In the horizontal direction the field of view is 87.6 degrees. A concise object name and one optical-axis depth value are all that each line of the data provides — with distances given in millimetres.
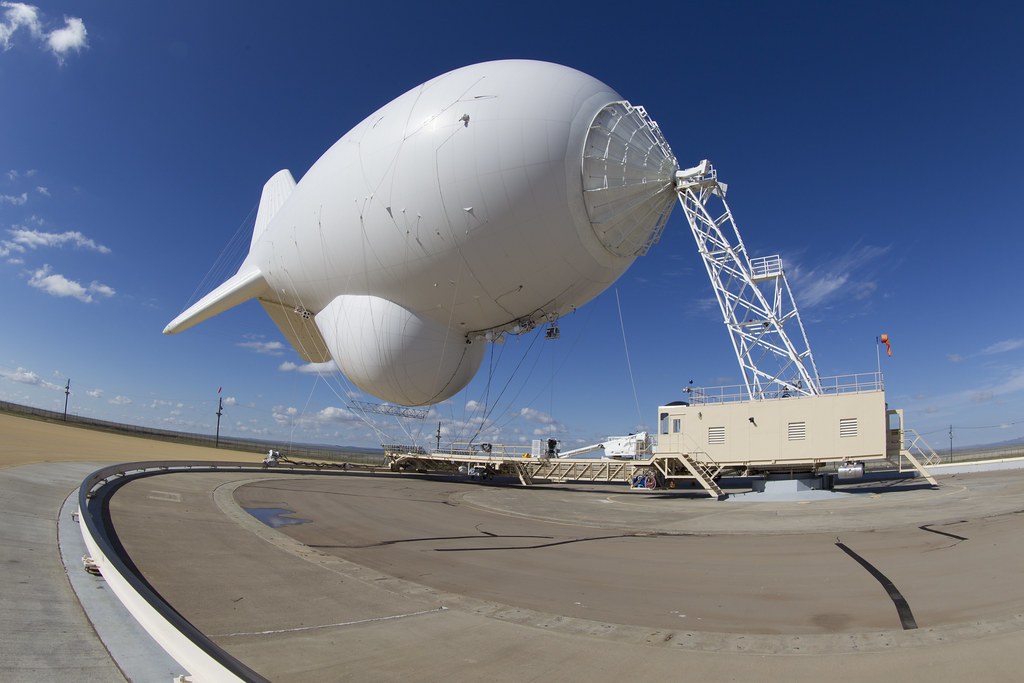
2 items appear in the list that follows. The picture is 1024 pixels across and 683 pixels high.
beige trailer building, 18500
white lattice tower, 21594
